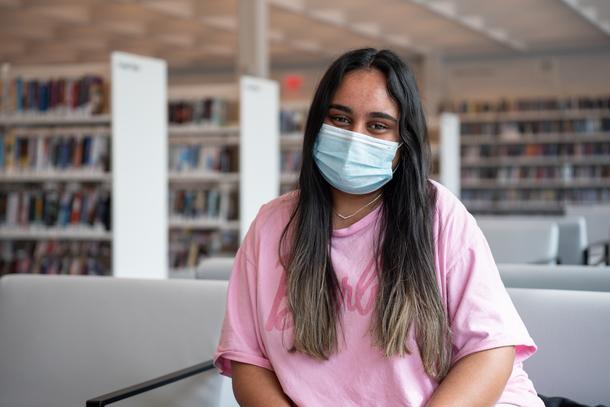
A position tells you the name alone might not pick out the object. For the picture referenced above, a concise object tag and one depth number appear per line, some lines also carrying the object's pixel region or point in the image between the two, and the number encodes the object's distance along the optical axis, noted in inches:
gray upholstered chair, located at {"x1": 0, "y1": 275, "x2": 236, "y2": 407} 98.1
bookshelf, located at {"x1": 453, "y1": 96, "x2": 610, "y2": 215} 516.7
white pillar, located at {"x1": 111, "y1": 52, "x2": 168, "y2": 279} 212.5
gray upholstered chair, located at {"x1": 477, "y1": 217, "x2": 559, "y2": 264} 146.0
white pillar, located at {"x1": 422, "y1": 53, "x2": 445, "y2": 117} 581.9
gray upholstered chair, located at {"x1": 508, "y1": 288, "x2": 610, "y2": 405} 86.7
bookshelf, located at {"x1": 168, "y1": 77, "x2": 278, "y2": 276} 261.1
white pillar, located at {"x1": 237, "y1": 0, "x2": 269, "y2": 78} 334.0
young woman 66.9
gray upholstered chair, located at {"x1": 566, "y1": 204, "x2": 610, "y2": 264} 222.1
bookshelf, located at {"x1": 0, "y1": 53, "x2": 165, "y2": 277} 219.9
